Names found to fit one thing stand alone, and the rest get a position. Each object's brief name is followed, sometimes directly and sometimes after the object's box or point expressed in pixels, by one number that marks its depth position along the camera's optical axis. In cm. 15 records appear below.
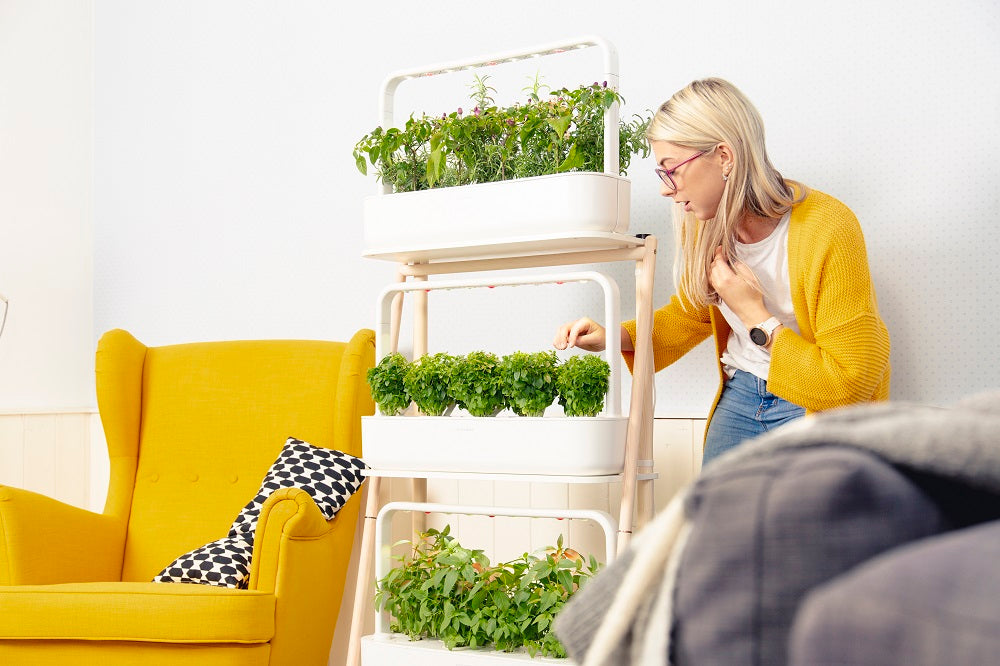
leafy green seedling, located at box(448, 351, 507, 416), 210
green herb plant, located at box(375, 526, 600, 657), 208
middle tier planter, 199
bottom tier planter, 207
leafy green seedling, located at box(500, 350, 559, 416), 205
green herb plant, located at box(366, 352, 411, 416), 222
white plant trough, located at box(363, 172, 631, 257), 205
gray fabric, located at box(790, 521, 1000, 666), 42
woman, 180
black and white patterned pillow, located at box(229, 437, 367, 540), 238
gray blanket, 52
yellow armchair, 209
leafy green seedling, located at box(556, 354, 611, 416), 201
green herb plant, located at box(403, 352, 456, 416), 215
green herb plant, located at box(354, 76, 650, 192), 211
